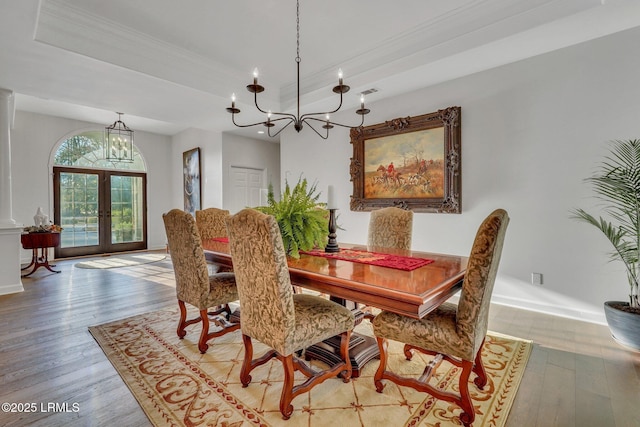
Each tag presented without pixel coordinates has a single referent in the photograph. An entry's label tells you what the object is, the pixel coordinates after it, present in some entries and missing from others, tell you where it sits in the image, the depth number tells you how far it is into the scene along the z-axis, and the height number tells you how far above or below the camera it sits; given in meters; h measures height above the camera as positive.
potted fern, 2.00 -0.07
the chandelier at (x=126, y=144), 6.60 +1.44
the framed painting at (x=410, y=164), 3.52 +0.57
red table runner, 1.85 -0.34
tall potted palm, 2.30 -0.09
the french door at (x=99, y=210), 6.27 -0.05
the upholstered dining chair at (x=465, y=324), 1.43 -0.61
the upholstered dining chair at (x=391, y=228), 2.77 -0.19
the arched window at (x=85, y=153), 6.22 +1.17
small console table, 4.59 -0.53
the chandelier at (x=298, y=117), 2.17 +0.87
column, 3.74 -0.23
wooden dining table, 1.36 -0.37
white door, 6.24 +0.47
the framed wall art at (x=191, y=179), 6.57 +0.66
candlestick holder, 2.25 -0.23
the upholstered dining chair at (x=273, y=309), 1.49 -0.55
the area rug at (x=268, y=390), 1.57 -1.09
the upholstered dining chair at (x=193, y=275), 2.20 -0.51
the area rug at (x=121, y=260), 5.52 -1.04
